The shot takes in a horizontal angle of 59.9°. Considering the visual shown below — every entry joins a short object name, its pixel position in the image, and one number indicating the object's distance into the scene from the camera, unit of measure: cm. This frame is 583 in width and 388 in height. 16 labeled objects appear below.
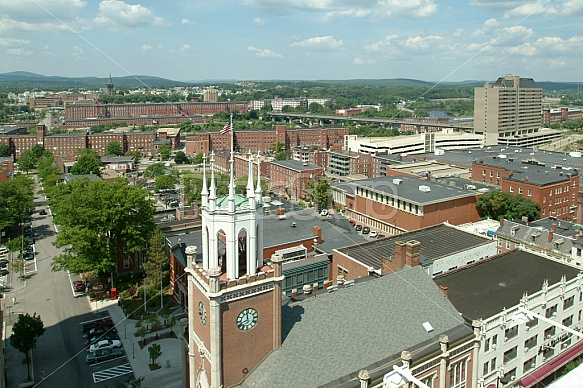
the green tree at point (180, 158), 17175
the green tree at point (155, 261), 5362
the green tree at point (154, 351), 4081
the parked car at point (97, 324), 4825
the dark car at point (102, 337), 4562
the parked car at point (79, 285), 5850
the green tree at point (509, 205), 7206
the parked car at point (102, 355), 4275
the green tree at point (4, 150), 17112
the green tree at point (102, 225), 5441
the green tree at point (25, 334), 3997
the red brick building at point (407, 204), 7138
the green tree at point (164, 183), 11825
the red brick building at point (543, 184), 7700
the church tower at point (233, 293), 2316
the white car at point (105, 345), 4392
